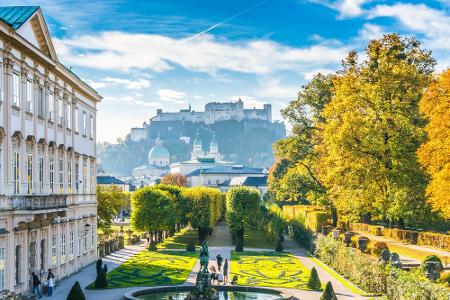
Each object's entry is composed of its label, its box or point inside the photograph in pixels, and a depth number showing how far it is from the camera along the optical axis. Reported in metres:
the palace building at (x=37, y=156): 31.00
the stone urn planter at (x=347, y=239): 49.96
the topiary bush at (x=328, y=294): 31.11
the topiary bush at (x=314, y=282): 37.69
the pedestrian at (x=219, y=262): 43.29
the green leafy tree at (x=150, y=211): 65.81
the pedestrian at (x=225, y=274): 40.00
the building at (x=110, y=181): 181.91
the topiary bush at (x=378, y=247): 42.97
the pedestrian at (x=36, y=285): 35.00
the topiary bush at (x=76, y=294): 30.52
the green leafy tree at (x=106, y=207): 58.19
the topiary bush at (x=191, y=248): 60.59
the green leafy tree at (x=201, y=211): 71.75
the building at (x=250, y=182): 178.00
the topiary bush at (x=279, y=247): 60.47
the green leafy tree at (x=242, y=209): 66.50
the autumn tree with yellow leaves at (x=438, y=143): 39.22
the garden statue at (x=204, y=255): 33.97
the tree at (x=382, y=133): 48.00
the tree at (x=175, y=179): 187.38
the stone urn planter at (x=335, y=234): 53.03
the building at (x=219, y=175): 195.25
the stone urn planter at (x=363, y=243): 46.16
